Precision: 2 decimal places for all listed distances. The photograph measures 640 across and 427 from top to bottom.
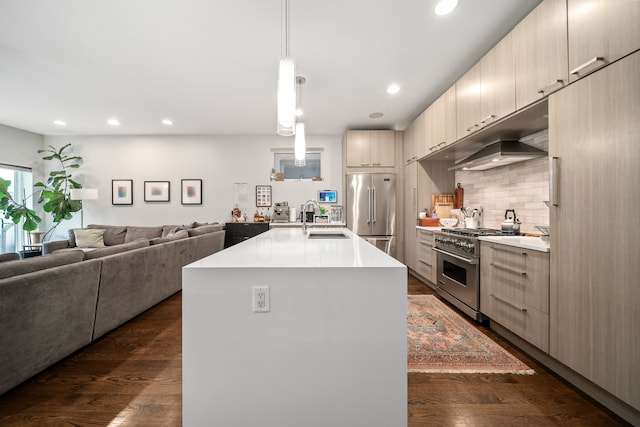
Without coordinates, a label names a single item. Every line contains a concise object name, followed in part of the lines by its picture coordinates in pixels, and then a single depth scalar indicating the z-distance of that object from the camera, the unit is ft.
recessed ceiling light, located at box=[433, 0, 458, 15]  6.65
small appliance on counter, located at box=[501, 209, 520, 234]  8.62
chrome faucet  8.25
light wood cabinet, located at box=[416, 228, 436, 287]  11.76
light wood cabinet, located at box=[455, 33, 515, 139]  7.13
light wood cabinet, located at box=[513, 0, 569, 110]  5.53
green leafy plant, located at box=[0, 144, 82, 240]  15.60
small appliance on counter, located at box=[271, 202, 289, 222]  17.71
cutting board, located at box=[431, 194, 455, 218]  13.41
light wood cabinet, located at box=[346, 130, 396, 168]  15.97
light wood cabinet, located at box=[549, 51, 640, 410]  4.33
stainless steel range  8.54
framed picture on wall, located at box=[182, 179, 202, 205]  18.75
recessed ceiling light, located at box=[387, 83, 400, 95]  11.44
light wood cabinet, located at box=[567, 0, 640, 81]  4.32
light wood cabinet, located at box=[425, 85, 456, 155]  10.18
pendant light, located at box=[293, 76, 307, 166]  9.44
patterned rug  6.15
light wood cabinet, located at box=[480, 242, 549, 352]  6.08
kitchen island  3.76
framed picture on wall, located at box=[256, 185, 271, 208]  18.76
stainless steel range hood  8.54
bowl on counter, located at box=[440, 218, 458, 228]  12.17
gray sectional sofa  5.25
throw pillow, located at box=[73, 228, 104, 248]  15.85
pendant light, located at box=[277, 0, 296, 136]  5.77
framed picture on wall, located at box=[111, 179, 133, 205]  18.63
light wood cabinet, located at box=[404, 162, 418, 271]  13.99
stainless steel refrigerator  15.65
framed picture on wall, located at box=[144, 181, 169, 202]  18.72
